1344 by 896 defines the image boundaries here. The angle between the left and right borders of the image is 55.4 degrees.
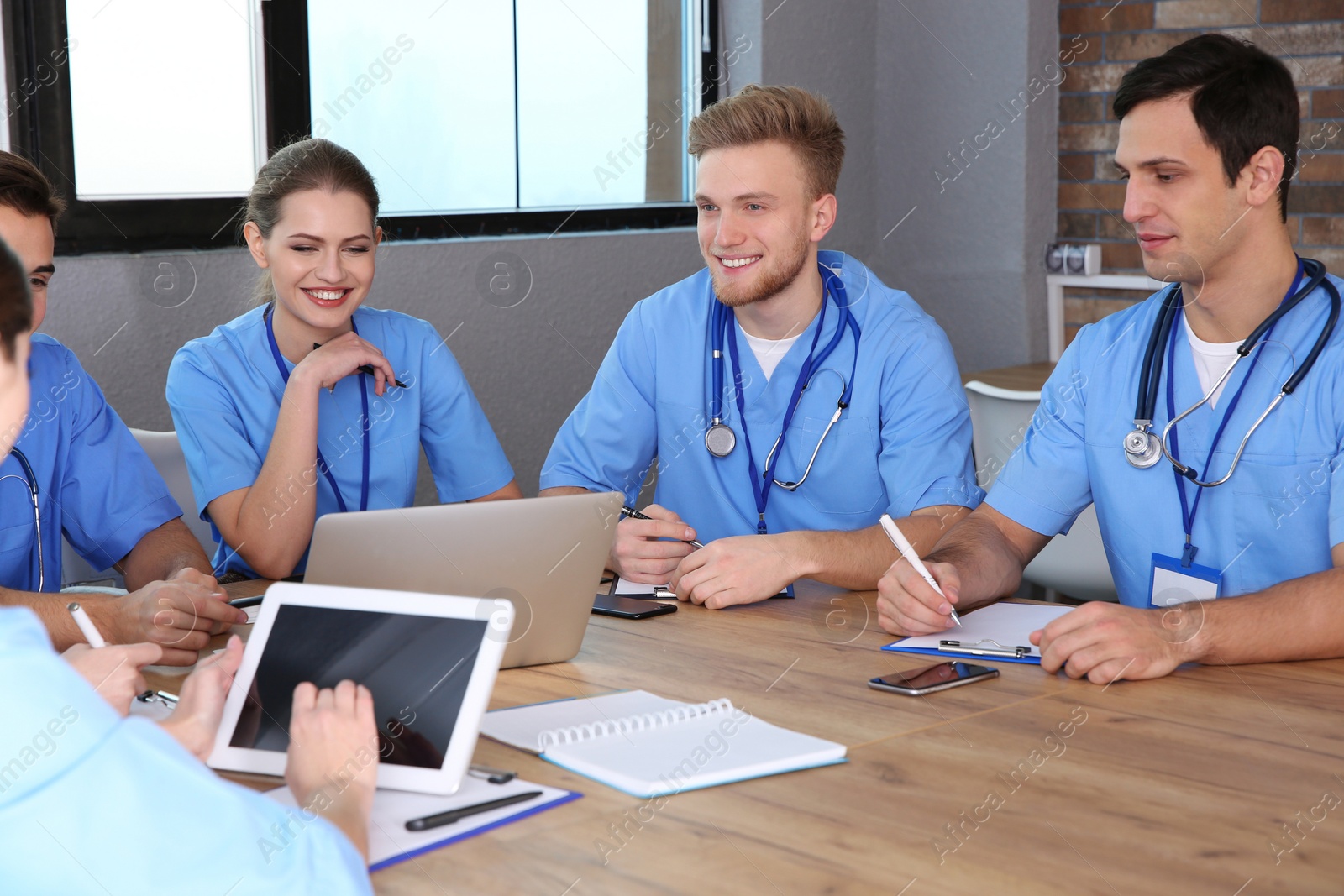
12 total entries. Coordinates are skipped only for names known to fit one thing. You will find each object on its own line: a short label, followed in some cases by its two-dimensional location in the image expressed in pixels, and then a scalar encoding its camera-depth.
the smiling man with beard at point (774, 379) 2.22
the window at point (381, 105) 2.75
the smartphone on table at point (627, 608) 1.75
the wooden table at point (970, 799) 0.98
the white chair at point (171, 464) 2.31
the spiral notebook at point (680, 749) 1.16
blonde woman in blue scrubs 2.09
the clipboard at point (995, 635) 1.54
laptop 1.41
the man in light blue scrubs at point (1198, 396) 1.77
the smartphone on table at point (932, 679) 1.41
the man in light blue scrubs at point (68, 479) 1.84
